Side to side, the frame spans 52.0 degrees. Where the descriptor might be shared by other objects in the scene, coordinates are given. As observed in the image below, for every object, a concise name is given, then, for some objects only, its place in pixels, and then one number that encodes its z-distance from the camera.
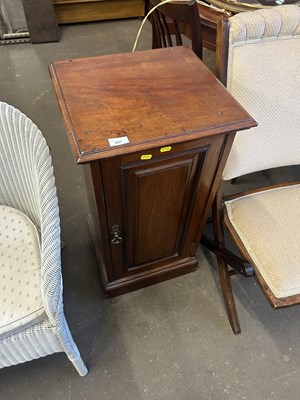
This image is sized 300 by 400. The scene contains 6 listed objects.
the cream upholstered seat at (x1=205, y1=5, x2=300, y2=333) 0.86
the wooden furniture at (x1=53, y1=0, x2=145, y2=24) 2.59
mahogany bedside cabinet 0.68
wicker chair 0.74
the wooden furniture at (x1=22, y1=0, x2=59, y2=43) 2.29
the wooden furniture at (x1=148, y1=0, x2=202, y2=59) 0.99
